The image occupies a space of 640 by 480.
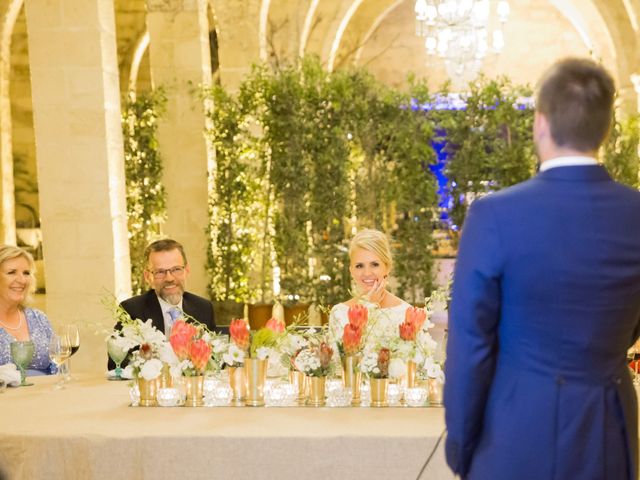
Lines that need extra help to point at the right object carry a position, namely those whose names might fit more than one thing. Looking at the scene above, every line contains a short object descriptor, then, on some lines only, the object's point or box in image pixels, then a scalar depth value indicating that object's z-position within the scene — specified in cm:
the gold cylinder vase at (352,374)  377
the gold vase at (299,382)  386
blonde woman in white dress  523
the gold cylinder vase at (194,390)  387
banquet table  328
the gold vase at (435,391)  378
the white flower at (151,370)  383
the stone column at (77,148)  721
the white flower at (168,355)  388
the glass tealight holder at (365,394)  381
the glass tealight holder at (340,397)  377
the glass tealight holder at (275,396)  380
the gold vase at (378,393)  375
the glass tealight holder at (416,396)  374
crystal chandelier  1300
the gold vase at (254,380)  383
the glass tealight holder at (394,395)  380
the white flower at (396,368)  372
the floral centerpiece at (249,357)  384
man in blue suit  239
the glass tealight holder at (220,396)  386
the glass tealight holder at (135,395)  392
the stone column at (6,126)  1295
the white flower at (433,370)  377
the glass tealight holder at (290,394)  381
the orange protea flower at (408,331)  386
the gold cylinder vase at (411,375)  382
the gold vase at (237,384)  389
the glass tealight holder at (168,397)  386
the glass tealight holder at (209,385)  390
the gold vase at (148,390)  388
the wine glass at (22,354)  443
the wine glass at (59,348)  423
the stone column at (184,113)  1058
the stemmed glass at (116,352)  430
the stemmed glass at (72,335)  422
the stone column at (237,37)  1170
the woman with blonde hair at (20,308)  512
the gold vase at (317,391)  379
